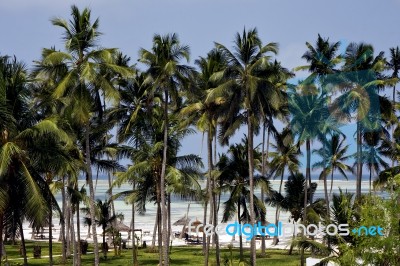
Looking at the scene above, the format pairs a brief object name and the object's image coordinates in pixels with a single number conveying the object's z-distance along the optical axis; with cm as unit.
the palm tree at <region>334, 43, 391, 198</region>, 3981
